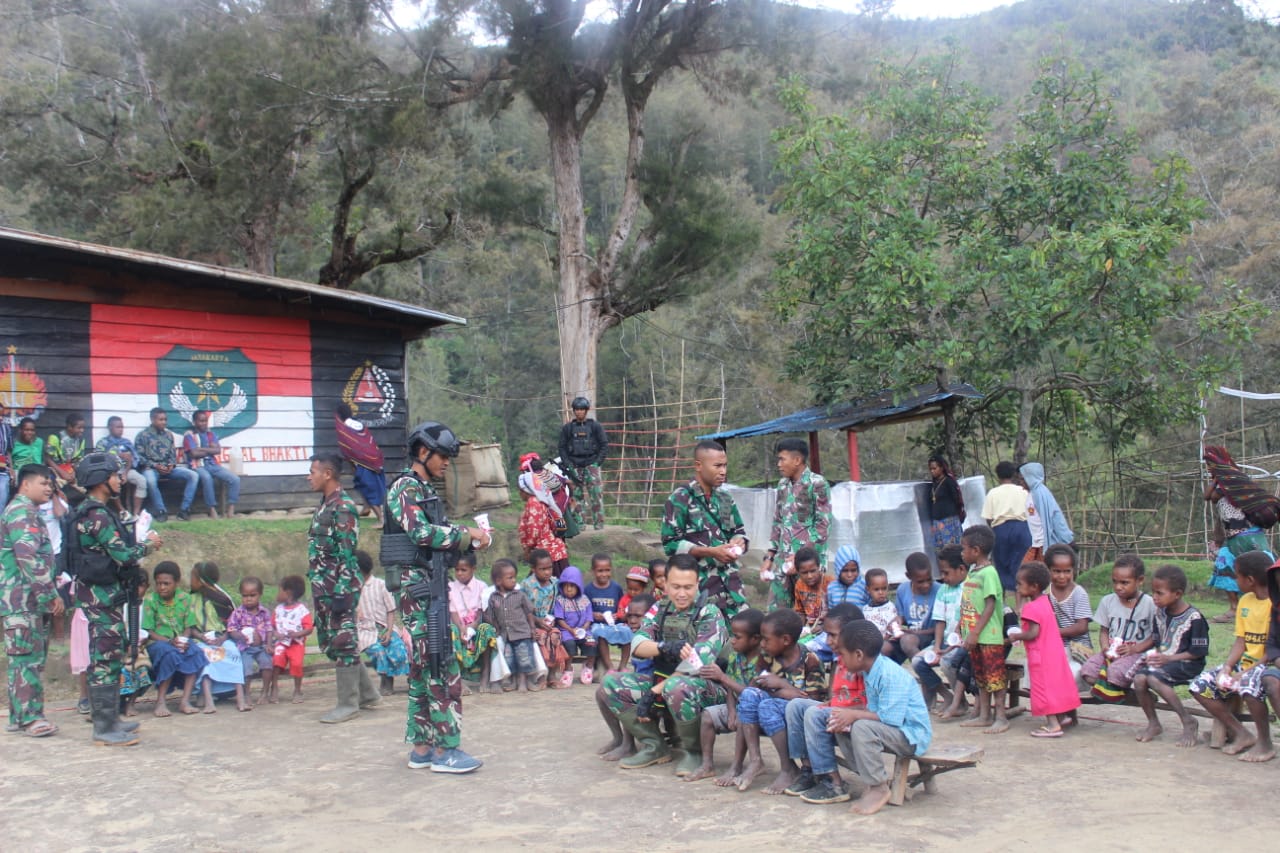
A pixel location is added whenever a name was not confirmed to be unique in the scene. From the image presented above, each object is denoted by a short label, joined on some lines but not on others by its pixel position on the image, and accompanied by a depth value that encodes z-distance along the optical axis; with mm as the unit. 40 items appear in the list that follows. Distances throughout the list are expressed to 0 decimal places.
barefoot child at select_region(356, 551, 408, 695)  8391
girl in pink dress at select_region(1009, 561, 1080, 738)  6695
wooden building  11797
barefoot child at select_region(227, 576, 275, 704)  8156
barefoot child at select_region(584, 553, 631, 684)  9116
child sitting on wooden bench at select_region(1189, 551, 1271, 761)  5992
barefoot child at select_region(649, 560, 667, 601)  8680
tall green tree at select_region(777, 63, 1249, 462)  12430
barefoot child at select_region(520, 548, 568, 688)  8891
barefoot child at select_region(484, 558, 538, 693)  8727
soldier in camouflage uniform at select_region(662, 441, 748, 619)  6570
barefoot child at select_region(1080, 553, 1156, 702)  6625
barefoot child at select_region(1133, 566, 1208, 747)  6305
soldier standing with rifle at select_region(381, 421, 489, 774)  6004
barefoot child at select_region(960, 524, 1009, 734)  6855
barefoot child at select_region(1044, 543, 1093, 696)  7156
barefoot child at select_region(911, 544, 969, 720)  7207
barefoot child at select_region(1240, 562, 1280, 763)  5750
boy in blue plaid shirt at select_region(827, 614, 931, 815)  5195
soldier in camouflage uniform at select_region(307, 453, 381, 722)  7371
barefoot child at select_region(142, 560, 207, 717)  7797
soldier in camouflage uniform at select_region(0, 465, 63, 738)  7039
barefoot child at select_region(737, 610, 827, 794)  5594
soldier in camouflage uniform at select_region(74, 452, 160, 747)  6758
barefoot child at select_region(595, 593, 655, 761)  6309
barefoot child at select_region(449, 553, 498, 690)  8500
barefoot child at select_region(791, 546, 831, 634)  7566
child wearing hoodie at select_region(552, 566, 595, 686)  9102
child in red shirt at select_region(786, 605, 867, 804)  5359
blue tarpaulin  12664
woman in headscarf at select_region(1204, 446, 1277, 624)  8859
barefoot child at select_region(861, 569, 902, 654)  7733
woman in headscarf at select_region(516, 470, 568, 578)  10539
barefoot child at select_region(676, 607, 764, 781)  5855
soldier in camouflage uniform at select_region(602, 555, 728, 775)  5934
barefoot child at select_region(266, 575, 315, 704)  8258
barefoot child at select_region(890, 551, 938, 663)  7512
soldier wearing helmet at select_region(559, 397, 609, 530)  12352
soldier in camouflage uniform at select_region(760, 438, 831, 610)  7586
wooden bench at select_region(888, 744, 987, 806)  5184
